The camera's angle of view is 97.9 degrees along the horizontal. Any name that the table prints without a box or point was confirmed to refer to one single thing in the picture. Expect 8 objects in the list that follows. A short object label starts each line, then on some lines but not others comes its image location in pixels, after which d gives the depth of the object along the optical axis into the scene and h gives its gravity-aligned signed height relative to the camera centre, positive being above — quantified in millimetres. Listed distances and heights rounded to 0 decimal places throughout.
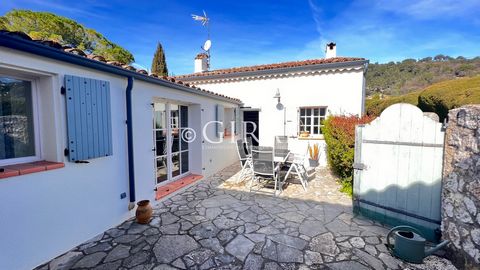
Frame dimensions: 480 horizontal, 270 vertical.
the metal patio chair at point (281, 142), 8317 -752
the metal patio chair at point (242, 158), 6578 -1165
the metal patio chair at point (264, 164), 5293 -1053
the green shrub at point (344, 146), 5359 -617
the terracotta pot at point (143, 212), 3781 -1608
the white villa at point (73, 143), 2494 -314
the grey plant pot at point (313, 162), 8180 -1529
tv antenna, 11838 +5714
